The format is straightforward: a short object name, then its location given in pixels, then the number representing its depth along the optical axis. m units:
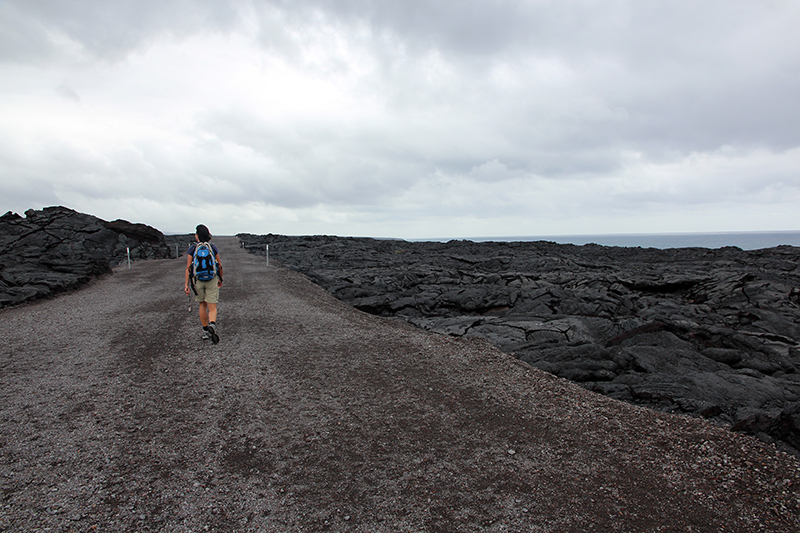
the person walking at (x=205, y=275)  8.32
